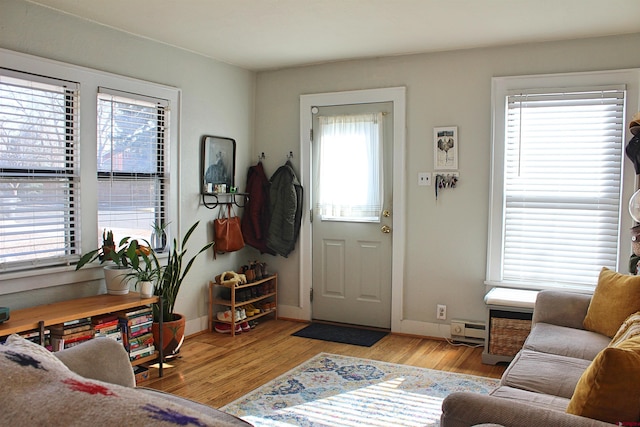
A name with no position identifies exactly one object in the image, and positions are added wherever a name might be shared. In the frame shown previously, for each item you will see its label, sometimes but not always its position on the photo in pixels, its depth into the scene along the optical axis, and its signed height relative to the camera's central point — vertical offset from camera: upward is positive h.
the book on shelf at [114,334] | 3.35 -0.93
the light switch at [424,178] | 4.67 +0.13
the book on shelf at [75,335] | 3.13 -0.87
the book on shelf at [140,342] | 3.60 -1.03
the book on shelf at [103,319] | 3.40 -0.83
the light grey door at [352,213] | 4.88 -0.20
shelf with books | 2.97 -0.75
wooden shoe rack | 4.81 -1.00
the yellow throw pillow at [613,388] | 1.58 -0.57
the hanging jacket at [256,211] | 5.23 -0.20
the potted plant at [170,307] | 3.96 -0.88
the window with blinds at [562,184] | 4.08 +0.08
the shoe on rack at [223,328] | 4.80 -1.23
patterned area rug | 3.06 -1.28
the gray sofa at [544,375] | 1.68 -0.81
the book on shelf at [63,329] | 3.12 -0.82
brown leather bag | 4.95 -0.40
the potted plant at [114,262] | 3.68 -0.52
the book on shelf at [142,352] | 3.60 -1.11
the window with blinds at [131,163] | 3.86 +0.19
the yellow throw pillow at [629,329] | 2.30 -0.61
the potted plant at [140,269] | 3.65 -0.57
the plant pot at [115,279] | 3.73 -0.63
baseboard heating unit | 4.49 -1.15
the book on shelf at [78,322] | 3.15 -0.80
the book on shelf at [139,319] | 3.56 -0.88
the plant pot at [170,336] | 3.89 -1.07
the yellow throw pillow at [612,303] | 3.04 -0.62
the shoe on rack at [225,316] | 4.80 -1.13
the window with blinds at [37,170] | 3.25 +0.11
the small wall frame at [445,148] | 4.54 +0.38
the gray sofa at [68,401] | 0.88 -0.37
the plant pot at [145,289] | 3.70 -0.69
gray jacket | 5.16 -0.18
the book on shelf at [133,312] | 3.56 -0.83
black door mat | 4.64 -1.27
